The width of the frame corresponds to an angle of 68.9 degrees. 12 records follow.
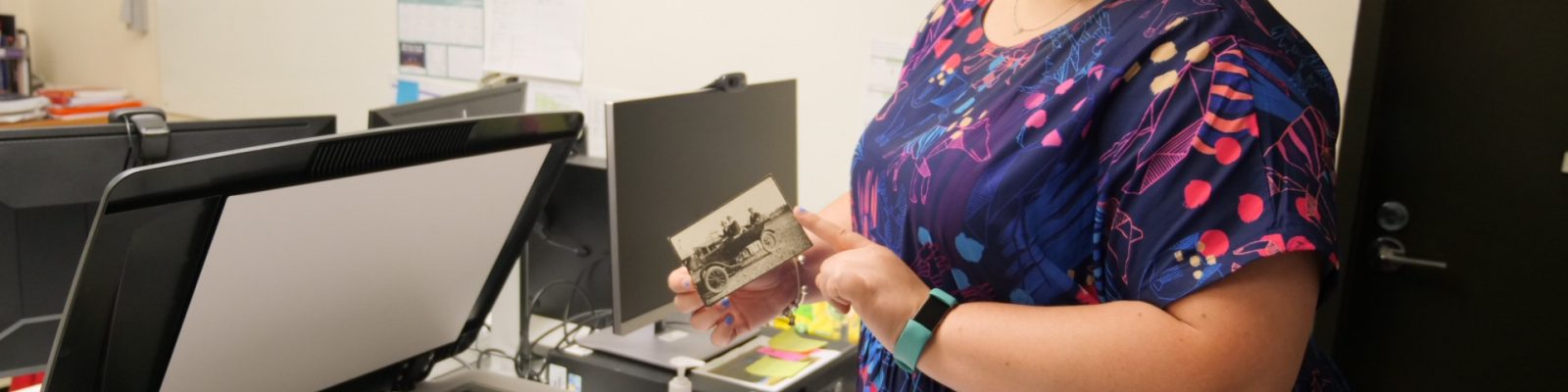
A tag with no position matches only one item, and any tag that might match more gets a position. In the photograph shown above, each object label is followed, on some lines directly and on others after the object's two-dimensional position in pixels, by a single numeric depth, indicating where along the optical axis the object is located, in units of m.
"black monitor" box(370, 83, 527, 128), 1.65
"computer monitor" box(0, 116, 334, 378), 1.27
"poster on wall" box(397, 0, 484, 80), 3.17
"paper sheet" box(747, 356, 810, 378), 1.74
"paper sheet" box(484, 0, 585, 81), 2.99
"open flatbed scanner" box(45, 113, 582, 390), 0.84
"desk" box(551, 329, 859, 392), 1.71
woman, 0.83
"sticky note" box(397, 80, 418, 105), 3.32
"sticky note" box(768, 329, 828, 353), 1.87
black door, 2.03
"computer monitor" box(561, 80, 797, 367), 1.49
